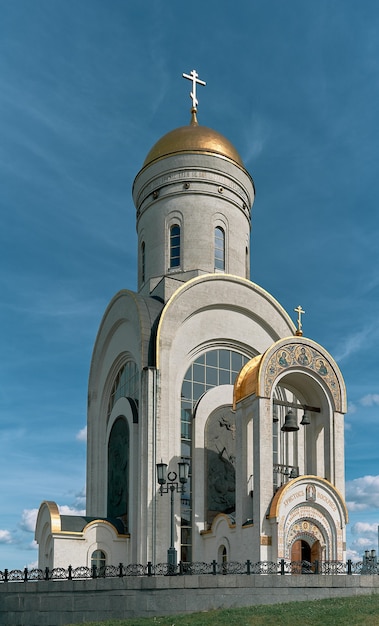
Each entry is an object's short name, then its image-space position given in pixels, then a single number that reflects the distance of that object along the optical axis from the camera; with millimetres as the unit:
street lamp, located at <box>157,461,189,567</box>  20078
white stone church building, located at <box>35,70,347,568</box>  23109
